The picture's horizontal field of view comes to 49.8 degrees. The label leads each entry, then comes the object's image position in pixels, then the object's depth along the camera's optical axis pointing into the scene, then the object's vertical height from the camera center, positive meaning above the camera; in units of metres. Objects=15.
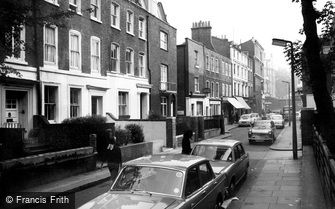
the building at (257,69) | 71.50 +8.74
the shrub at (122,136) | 16.95 -1.16
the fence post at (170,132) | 21.80 -1.30
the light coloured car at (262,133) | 25.17 -1.59
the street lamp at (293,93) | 16.59 +0.79
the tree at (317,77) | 9.41 +0.87
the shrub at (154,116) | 24.61 -0.37
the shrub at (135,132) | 18.61 -1.08
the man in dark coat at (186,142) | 12.86 -1.11
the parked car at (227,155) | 10.31 -1.39
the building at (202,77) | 38.50 +4.07
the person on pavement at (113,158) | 10.30 -1.32
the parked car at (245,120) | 44.27 -1.19
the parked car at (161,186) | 5.75 -1.33
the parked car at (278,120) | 41.00 -1.13
